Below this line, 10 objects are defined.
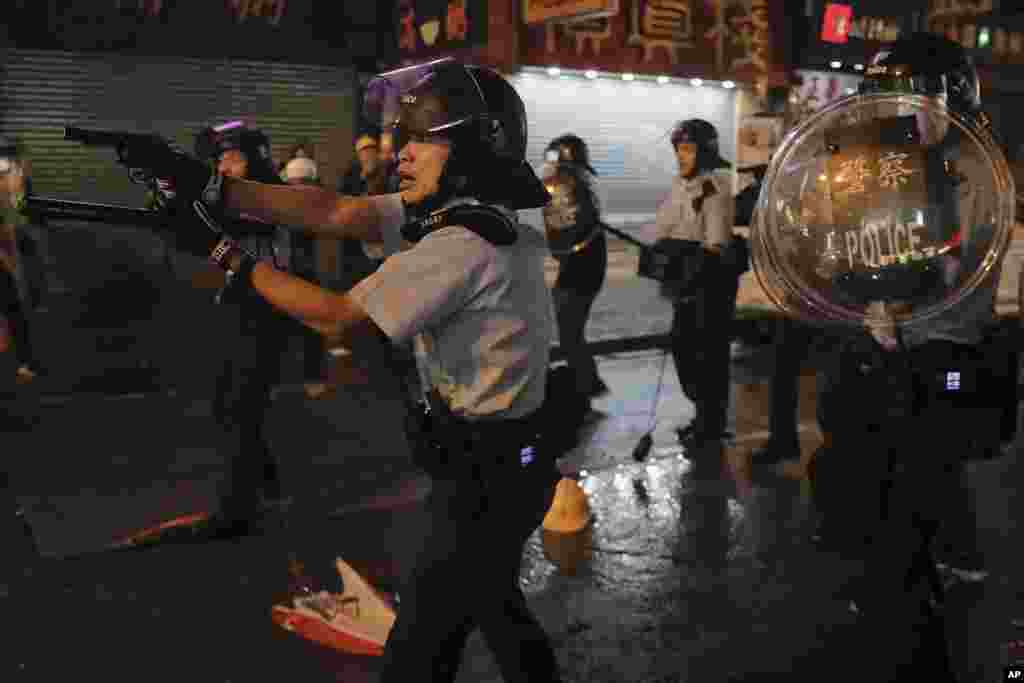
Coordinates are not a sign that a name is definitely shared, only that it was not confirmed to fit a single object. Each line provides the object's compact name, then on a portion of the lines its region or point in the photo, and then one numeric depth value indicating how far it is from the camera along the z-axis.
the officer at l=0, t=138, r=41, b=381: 8.35
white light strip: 13.32
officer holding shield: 3.01
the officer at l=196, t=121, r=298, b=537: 5.04
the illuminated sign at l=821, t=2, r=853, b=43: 15.69
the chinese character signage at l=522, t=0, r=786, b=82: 12.86
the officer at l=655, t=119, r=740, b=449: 6.55
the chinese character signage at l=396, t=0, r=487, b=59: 11.55
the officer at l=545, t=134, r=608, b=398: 7.42
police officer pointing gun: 2.56
